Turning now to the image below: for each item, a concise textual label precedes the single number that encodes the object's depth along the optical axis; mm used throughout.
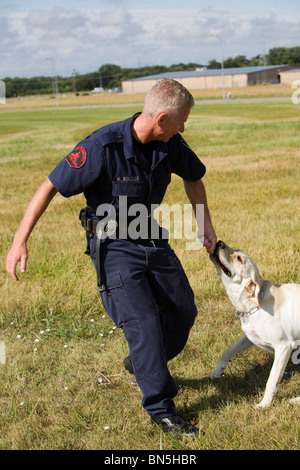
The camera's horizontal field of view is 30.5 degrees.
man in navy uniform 3725
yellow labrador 4109
